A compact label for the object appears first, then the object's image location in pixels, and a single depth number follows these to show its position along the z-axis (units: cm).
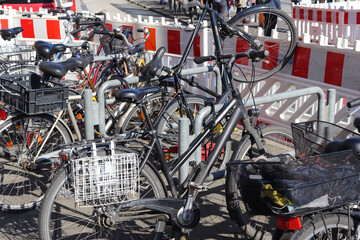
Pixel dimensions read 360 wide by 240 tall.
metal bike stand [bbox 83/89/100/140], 395
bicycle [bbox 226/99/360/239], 272
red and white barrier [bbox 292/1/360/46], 1092
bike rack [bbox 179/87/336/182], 369
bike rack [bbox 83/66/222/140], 397
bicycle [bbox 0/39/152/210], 429
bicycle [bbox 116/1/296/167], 490
